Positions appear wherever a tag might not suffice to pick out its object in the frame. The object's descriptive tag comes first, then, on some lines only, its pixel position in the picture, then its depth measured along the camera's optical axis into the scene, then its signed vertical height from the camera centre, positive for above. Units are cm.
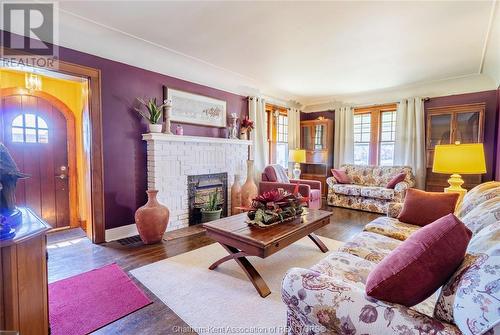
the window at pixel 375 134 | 551 +54
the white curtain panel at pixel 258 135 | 500 +48
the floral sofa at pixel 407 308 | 78 -58
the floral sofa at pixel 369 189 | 455 -62
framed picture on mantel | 377 +82
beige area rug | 167 -112
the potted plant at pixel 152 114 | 333 +59
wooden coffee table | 196 -68
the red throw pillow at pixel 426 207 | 238 -49
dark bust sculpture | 106 -15
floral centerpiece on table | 228 -50
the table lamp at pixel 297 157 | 573 +1
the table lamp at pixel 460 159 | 275 -2
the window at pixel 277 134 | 586 +58
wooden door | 321 +9
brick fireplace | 343 -9
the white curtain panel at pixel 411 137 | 488 +43
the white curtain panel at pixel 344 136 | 586 +53
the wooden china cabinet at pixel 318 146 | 616 +29
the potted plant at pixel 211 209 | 392 -86
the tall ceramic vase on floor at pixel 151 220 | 298 -77
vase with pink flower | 473 +61
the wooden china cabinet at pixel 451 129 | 436 +53
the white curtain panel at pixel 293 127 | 615 +77
